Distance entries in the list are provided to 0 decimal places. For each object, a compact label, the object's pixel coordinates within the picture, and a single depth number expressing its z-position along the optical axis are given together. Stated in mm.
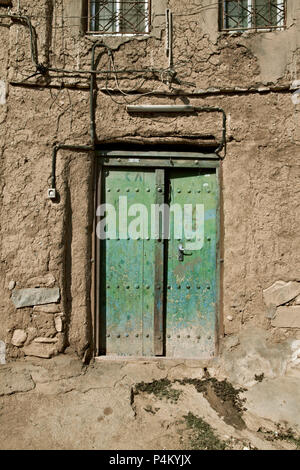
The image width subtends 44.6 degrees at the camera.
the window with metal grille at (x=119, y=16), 3541
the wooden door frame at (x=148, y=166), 3441
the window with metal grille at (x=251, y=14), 3477
